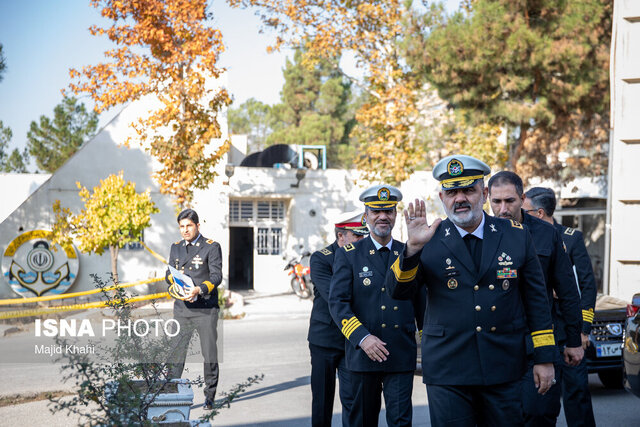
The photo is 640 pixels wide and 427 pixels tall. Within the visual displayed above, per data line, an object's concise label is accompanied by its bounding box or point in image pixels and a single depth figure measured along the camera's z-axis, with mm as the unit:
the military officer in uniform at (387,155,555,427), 3945
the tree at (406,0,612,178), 19578
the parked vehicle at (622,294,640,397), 6215
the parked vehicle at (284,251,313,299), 20891
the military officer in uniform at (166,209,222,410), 7559
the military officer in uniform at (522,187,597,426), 5672
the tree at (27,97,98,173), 34906
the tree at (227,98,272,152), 59750
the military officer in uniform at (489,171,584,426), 5000
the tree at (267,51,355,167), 45094
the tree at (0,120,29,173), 33938
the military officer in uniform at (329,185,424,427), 4980
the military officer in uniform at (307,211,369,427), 5840
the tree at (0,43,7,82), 12150
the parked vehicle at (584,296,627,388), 7906
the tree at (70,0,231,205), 17469
